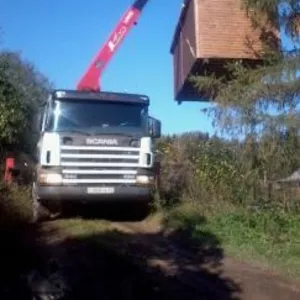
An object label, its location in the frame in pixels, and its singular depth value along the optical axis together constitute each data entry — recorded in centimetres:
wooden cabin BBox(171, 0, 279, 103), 764
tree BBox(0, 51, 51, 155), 1057
